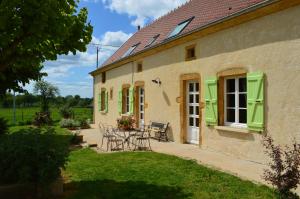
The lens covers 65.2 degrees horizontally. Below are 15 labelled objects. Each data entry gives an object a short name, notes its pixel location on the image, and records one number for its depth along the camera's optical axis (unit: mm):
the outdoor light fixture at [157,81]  9042
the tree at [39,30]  3427
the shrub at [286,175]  3164
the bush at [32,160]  3613
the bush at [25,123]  18222
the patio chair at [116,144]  7438
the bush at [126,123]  10714
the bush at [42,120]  15092
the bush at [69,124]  13505
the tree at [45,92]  19048
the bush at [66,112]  16055
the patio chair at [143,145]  7186
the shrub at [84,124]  13751
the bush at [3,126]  8553
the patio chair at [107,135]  7448
